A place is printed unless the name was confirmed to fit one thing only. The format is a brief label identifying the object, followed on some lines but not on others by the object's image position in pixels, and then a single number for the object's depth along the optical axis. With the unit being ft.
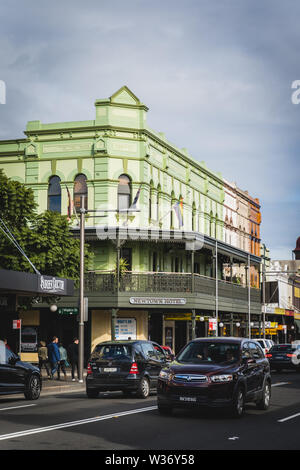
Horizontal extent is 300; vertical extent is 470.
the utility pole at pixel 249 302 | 154.10
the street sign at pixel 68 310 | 123.13
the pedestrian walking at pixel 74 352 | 91.57
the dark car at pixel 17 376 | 60.29
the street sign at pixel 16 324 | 93.97
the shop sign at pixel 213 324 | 122.42
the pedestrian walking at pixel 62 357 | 93.09
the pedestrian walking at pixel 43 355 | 91.86
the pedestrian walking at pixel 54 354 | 88.89
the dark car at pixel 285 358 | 119.85
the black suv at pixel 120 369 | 63.82
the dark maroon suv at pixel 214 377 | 46.19
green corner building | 124.47
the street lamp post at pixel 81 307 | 87.89
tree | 94.84
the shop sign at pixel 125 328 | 130.21
